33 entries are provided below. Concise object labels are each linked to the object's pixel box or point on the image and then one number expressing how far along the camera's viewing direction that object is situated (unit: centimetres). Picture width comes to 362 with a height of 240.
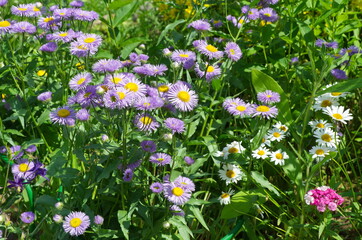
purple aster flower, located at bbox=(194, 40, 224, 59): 171
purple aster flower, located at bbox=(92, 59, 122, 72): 161
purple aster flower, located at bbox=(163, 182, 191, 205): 156
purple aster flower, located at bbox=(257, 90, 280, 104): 172
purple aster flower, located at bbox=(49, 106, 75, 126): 162
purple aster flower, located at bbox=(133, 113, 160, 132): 158
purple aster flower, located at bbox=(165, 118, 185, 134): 159
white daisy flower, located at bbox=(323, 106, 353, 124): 177
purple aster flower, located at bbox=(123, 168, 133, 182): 160
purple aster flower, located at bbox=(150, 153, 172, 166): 163
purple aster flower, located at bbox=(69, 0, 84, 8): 189
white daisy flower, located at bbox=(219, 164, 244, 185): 177
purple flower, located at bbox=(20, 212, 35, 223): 165
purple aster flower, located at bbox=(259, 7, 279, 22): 197
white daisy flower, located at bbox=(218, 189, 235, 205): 174
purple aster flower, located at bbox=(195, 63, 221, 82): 176
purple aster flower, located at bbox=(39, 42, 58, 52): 181
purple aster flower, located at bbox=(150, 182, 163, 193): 160
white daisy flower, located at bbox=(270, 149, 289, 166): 176
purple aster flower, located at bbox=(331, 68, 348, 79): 188
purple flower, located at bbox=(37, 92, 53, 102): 176
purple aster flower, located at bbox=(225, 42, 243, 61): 175
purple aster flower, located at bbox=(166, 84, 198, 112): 160
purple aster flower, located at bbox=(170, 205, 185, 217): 163
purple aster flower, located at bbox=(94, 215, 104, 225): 160
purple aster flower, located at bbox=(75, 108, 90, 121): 160
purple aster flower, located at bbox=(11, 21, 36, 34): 185
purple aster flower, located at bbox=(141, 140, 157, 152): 160
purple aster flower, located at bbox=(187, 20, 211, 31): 182
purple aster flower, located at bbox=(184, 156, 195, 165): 169
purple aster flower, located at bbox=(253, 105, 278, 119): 167
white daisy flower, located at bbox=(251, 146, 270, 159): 173
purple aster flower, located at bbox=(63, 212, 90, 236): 157
